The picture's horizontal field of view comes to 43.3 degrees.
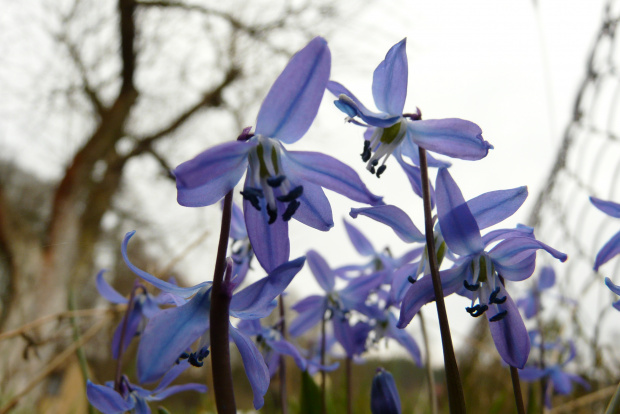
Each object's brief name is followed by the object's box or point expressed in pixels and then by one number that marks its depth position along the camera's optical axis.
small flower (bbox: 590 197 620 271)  0.13
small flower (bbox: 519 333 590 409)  0.21
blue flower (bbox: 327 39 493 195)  0.12
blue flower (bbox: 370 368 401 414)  0.13
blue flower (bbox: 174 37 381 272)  0.10
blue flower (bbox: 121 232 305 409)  0.10
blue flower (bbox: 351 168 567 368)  0.12
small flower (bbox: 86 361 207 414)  0.12
